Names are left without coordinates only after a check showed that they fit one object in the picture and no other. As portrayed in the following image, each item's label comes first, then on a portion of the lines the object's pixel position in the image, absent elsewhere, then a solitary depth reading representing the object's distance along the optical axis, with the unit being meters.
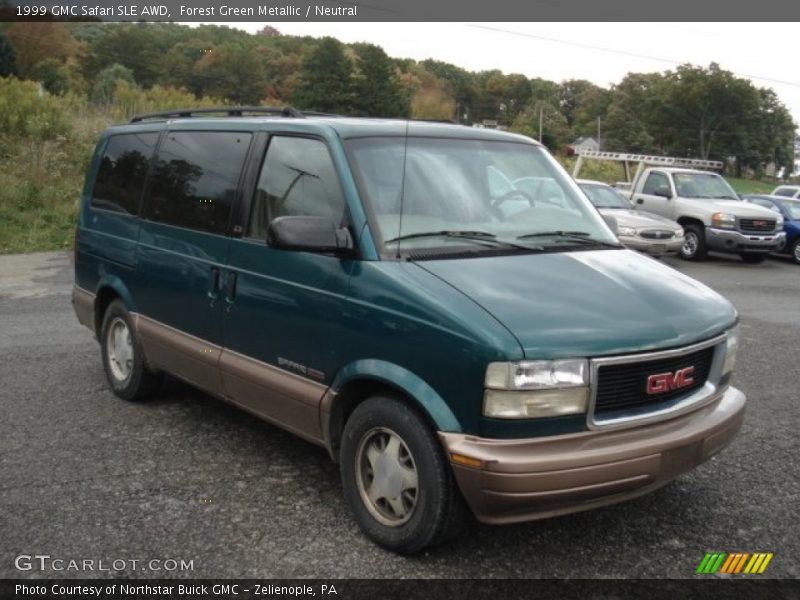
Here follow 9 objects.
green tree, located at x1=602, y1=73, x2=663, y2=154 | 94.62
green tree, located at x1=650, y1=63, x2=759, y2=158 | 87.31
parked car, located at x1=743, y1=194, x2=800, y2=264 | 17.58
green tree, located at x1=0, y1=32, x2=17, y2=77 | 59.50
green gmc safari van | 3.09
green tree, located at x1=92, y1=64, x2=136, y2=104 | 52.66
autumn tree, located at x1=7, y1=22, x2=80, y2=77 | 65.00
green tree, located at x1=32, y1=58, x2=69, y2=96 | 53.47
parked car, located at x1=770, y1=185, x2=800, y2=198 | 24.38
